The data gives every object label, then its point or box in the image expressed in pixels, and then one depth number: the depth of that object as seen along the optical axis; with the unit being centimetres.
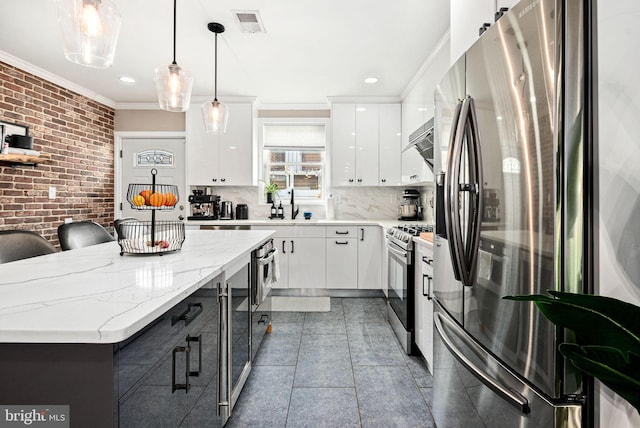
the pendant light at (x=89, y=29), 127
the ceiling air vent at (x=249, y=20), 250
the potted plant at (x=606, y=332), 52
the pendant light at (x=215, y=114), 263
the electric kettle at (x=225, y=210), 454
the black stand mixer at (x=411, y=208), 424
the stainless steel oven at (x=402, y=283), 256
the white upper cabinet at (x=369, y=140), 437
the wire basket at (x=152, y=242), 160
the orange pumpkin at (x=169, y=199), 156
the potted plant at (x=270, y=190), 460
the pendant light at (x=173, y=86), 195
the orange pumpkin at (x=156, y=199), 153
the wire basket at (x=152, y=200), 153
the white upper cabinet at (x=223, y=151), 441
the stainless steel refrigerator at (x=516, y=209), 83
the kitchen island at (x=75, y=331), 71
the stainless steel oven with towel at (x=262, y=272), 212
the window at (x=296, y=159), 475
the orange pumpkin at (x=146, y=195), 153
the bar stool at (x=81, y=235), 218
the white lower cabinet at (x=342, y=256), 408
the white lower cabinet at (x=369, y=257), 406
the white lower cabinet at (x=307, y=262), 409
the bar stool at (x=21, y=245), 172
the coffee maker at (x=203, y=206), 423
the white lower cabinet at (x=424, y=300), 215
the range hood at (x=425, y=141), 247
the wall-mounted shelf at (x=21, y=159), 302
